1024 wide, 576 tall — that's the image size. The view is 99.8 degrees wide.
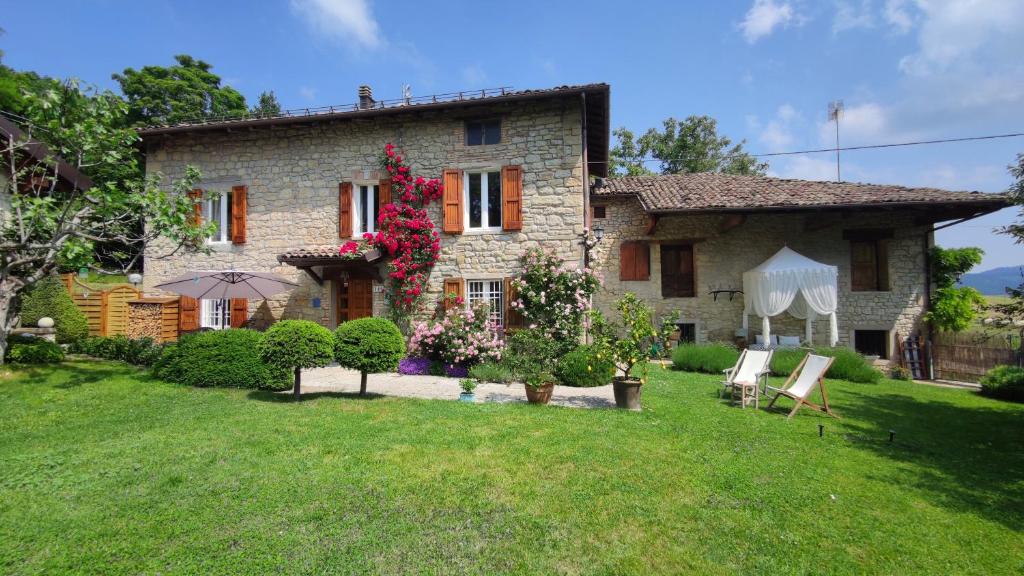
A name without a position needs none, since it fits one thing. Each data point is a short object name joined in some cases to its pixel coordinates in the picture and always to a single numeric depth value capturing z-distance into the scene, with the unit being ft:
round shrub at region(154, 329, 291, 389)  24.29
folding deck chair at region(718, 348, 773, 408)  22.74
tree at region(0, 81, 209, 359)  22.68
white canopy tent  37.58
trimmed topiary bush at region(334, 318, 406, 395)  21.83
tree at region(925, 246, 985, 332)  38.81
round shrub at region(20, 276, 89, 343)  37.14
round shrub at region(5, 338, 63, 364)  25.62
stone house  34.81
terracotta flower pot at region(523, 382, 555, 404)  22.24
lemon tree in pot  21.42
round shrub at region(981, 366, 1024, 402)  29.25
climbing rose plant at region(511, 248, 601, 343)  32.63
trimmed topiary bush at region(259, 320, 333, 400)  20.75
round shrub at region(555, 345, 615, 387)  28.66
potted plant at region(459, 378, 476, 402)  23.23
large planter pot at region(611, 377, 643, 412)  21.45
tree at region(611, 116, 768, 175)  79.10
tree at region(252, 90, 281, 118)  122.13
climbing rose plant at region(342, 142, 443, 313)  35.17
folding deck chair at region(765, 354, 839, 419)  20.61
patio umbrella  30.78
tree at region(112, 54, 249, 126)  81.20
